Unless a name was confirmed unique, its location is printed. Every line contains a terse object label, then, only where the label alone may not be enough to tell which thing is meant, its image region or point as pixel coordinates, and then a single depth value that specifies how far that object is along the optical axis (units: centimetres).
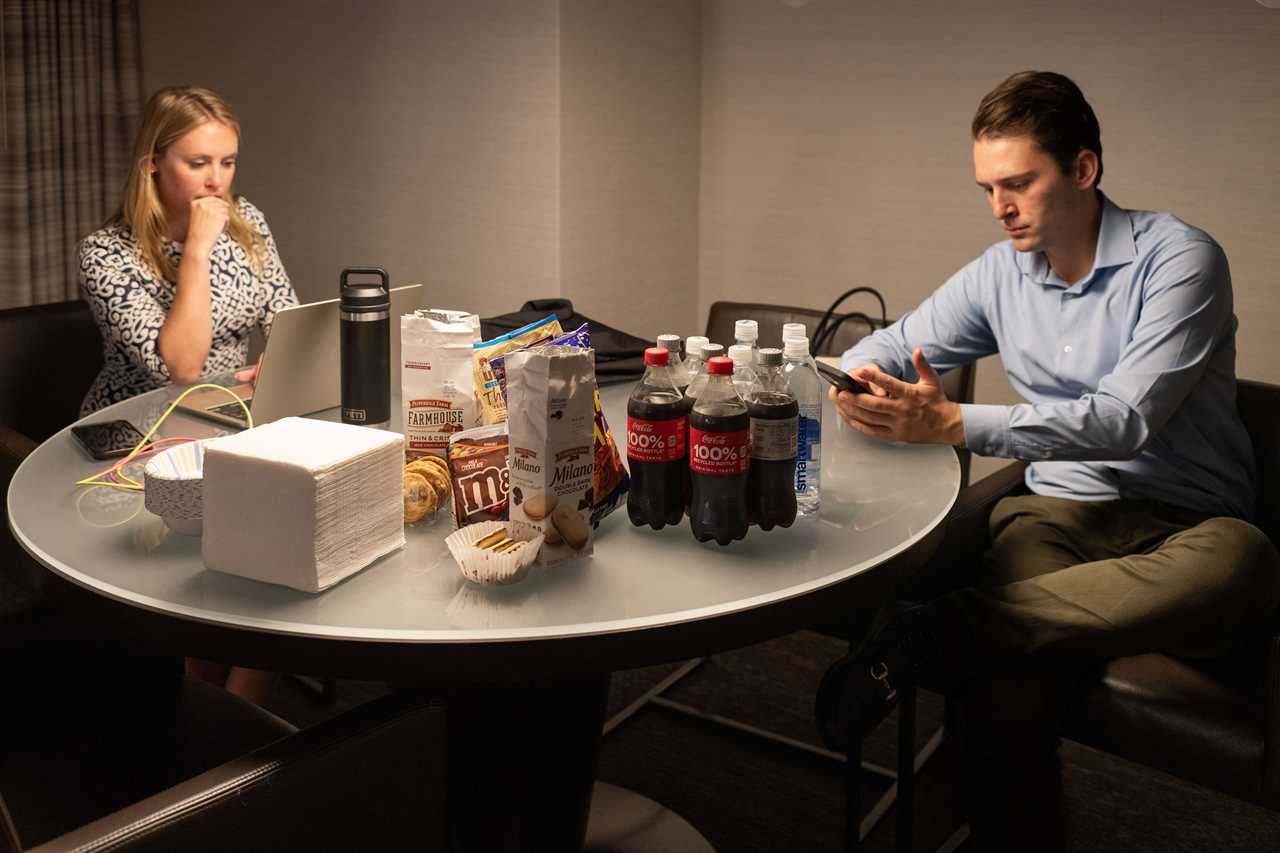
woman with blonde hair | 248
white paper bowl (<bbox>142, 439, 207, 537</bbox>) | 139
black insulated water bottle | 171
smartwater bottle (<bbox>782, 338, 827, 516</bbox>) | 158
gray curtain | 371
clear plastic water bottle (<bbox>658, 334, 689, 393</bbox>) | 155
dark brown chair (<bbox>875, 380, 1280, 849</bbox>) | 158
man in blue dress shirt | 175
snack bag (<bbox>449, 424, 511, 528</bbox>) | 145
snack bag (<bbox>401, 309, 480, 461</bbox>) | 156
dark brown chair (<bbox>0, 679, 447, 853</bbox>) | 105
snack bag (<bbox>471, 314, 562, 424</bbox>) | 156
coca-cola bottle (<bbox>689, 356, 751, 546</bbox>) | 140
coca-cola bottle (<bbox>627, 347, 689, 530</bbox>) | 144
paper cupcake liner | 129
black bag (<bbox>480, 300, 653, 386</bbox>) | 229
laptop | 185
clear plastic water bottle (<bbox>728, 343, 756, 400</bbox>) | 153
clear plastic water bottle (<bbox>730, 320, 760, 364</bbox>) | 159
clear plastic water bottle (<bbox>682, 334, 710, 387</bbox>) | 160
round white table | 119
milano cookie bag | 133
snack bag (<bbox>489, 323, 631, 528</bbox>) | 148
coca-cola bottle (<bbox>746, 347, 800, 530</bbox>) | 144
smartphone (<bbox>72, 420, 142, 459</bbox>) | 177
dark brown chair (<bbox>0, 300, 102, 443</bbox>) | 238
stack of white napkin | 124
